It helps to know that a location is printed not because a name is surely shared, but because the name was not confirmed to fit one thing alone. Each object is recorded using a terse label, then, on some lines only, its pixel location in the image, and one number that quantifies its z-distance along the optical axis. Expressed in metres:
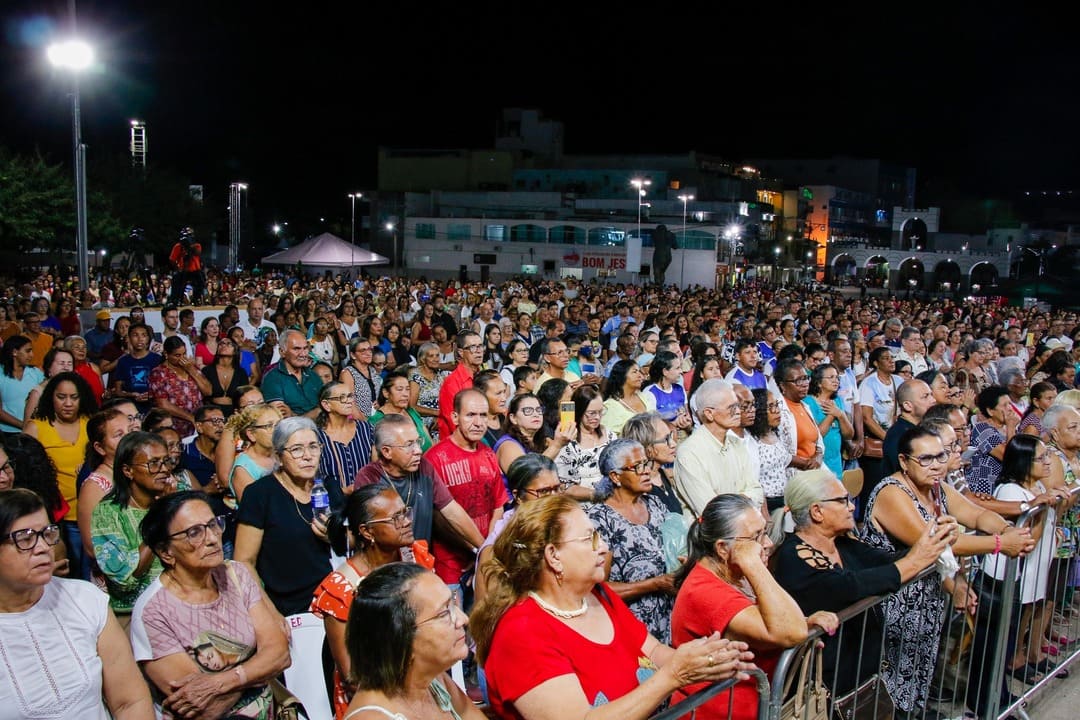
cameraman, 14.68
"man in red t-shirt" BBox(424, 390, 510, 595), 4.66
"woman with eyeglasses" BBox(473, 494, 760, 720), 2.44
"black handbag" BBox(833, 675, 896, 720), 3.46
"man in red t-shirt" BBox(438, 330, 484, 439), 6.44
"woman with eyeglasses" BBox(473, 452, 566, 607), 4.06
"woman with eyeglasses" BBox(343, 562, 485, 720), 2.34
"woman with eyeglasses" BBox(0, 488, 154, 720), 2.55
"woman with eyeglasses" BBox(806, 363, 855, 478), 6.88
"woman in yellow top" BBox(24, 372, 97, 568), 5.10
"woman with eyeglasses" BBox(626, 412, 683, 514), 4.53
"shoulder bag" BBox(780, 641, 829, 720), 3.00
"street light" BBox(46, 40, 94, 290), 12.34
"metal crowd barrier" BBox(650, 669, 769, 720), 2.49
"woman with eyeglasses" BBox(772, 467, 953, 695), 3.27
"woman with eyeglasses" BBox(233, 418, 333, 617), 3.79
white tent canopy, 19.66
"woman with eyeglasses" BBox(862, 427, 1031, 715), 3.72
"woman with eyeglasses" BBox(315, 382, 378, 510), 5.09
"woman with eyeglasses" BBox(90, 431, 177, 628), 3.68
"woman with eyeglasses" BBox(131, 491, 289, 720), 2.95
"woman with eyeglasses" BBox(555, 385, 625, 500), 5.11
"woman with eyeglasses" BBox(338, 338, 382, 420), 7.12
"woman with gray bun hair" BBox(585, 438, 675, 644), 3.72
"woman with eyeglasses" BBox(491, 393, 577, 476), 5.08
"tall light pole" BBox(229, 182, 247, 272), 35.97
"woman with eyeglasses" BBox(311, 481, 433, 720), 3.15
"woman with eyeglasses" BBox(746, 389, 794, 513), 5.72
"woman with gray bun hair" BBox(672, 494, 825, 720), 2.86
